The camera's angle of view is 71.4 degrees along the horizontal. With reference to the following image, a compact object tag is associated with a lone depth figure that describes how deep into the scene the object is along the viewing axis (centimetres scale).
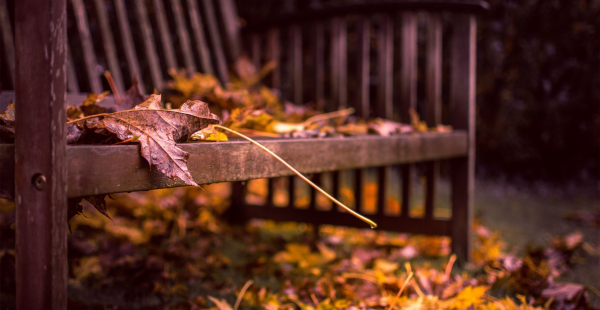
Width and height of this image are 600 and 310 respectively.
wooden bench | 50
